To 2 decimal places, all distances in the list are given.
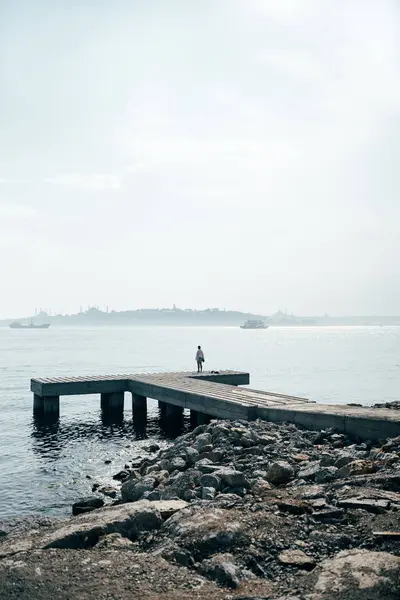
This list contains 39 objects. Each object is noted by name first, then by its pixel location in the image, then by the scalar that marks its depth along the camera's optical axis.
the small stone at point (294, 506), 7.41
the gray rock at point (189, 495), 9.47
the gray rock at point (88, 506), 11.73
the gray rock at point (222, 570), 5.88
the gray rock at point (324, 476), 9.27
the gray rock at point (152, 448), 19.33
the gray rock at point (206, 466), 11.20
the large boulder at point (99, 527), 7.16
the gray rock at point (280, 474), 9.65
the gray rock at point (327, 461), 10.41
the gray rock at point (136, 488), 11.48
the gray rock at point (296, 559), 6.04
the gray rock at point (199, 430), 16.85
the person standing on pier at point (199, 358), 28.77
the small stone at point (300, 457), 11.27
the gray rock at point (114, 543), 6.96
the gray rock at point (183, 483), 10.06
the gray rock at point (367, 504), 7.11
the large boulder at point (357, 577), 5.22
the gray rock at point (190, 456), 12.95
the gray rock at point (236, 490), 9.10
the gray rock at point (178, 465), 12.61
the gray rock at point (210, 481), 9.52
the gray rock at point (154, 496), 10.50
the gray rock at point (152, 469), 13.42
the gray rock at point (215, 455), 12.48
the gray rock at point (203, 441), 13.94
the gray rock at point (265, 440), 12.91
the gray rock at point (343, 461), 10.30
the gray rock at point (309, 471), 9.52
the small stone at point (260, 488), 8.84
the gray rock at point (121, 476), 15.56
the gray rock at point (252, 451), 12.07
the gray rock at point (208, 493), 9.11
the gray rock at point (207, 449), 13.25
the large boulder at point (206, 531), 6.56
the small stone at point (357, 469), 9.35
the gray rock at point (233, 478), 9.44
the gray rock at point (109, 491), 13.60
